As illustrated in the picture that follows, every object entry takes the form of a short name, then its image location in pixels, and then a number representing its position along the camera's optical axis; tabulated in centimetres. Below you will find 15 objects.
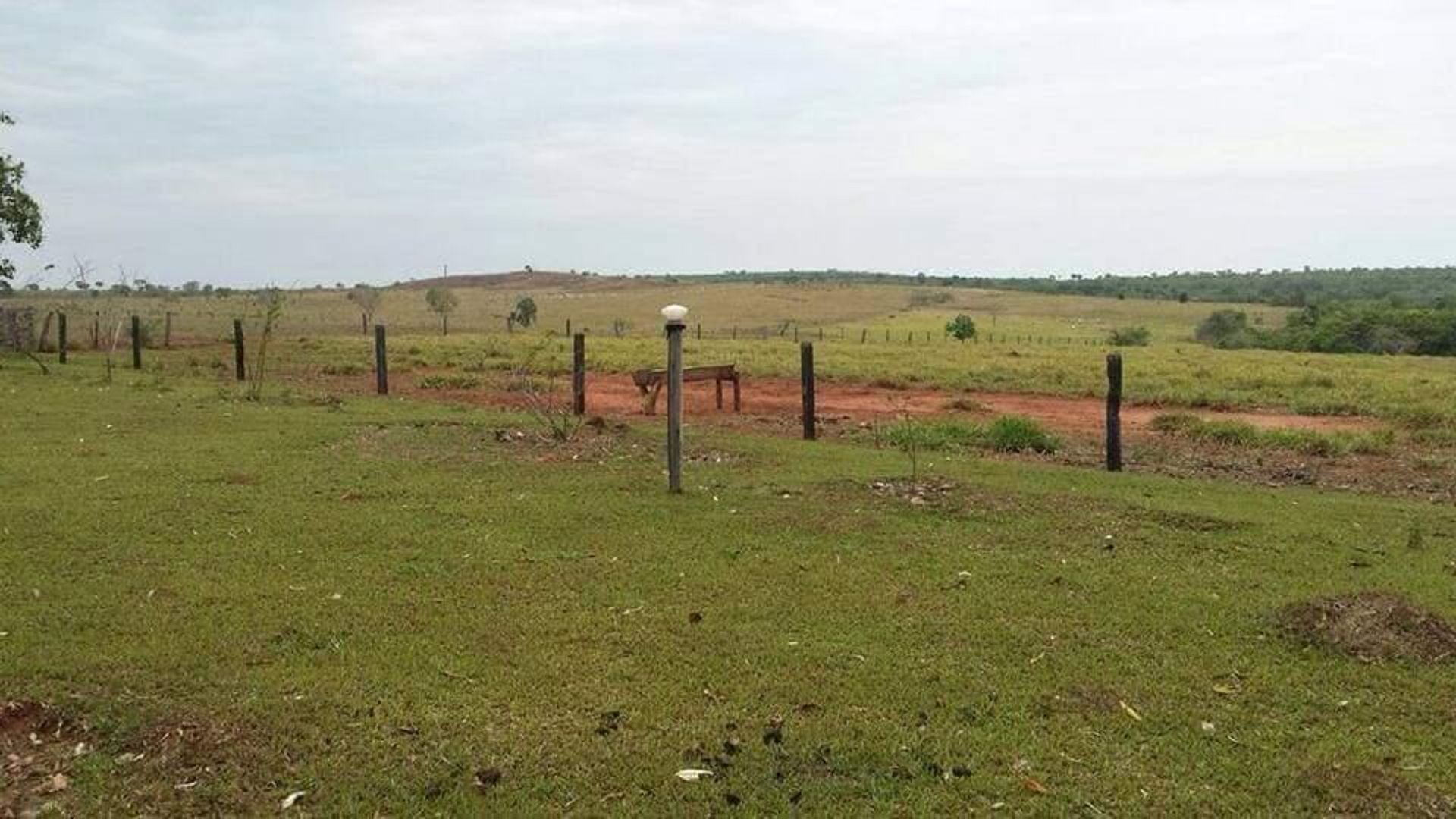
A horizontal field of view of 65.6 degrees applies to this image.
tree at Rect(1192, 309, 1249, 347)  6019
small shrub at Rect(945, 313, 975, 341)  5588
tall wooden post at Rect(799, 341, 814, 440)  1445
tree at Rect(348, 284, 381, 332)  7775
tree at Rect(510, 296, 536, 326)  6462
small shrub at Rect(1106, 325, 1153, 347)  5578
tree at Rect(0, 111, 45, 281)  2681
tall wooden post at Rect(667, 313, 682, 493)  958
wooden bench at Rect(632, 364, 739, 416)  1675
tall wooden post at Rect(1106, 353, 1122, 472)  1255
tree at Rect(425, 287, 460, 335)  7325
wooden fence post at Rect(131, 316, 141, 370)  2347
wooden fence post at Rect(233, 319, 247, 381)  2129
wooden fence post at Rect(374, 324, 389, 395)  1961
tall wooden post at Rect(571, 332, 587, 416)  1628
